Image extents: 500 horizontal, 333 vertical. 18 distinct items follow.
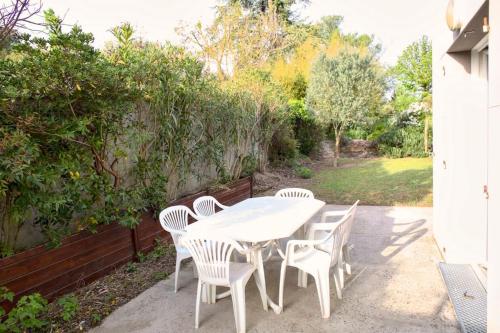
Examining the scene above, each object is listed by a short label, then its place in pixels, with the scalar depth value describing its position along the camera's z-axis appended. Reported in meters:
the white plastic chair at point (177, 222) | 3.68
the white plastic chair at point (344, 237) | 3.45
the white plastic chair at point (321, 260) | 3.02
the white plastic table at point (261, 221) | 3.14
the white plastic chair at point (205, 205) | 4.69
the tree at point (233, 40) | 13.84
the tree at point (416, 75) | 16.44
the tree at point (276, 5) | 18.84
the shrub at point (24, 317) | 2.65
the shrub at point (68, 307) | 3.07
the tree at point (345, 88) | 13.12
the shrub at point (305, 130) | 14.37
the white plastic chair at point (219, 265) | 2.80
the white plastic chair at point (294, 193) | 5.12
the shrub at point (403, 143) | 15.27
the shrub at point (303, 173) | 11.34
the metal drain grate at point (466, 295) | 2.72
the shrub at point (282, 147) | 12.09
